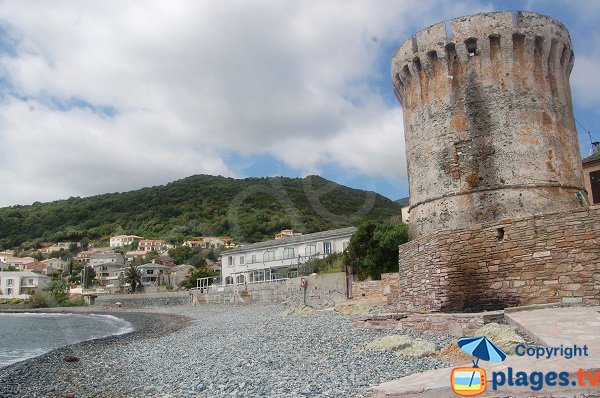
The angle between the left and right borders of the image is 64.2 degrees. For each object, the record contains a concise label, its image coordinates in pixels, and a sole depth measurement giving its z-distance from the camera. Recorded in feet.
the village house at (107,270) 370.45
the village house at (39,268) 387.75
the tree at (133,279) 269.85
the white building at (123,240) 437.99
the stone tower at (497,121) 42.60
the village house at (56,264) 398.21
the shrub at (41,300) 271.61
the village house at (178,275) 282.36
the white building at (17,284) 336.49
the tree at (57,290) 282.36
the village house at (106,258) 386.73
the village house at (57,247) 446.60
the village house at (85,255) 406.82
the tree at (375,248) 86.79
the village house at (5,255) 414.82
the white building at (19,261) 393.50
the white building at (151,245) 409.90
